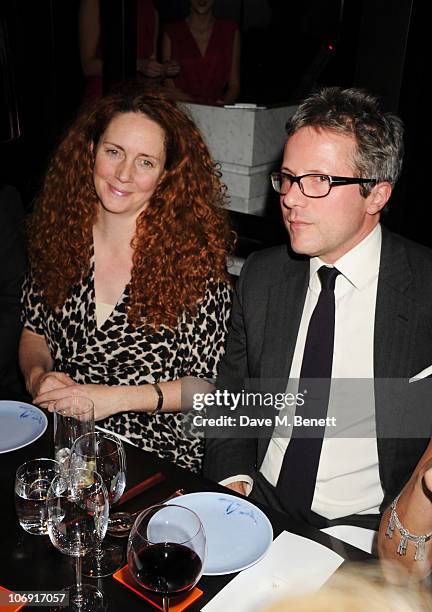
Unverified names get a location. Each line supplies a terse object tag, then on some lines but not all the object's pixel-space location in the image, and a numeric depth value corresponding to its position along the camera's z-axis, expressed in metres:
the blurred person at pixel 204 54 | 4.09
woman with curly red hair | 2.21
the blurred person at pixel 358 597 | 1.18
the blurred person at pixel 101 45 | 4.12
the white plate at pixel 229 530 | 1.32
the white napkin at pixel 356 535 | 1.73
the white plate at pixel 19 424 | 1.69
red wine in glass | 1.14
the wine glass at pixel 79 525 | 1.21
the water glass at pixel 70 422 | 1.52
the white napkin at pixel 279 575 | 1.23
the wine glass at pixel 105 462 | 1.35
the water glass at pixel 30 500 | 1.37
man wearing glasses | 1.82
